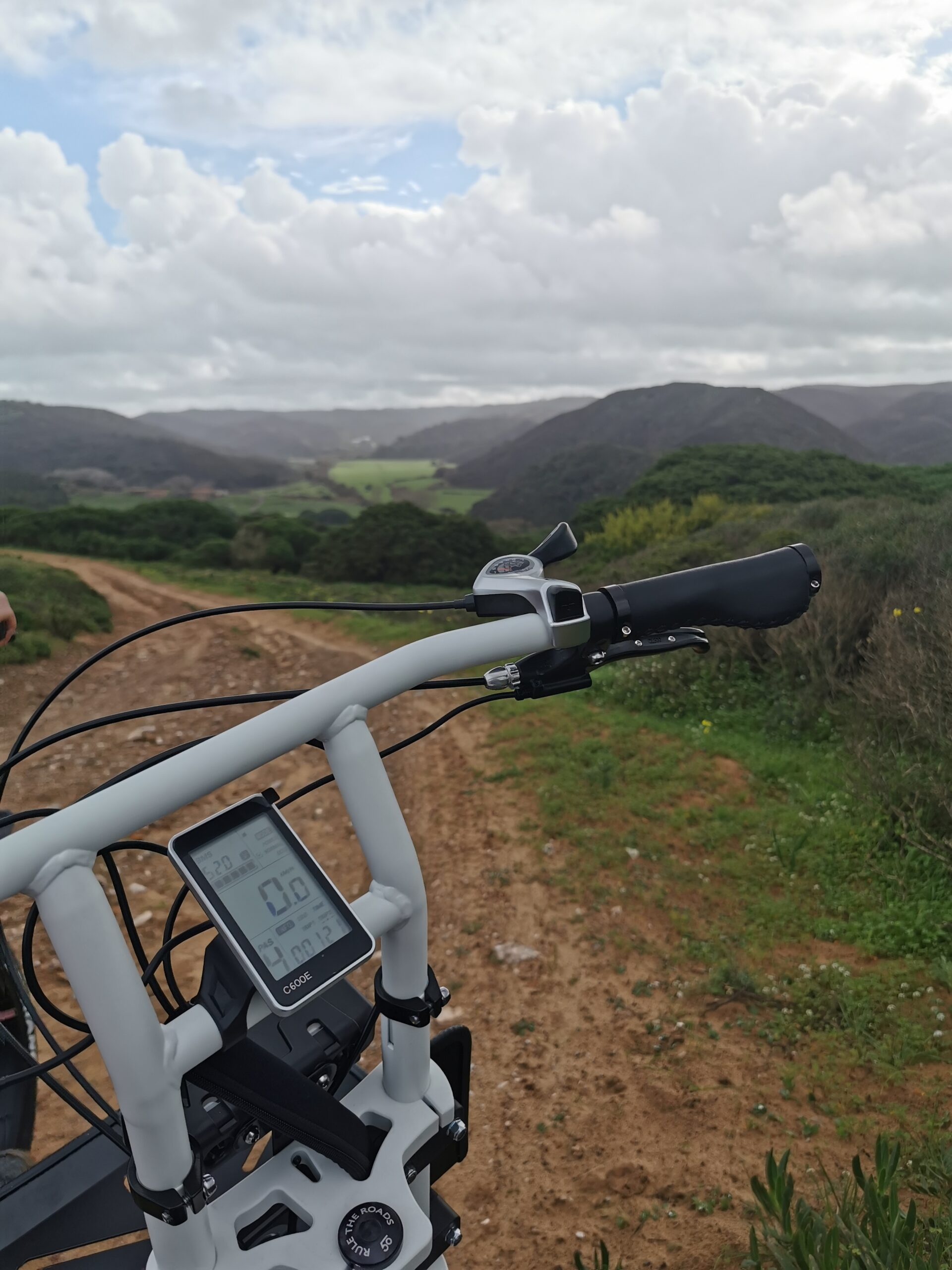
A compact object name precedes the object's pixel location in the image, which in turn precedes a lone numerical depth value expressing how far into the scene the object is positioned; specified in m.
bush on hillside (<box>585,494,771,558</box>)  17.70
